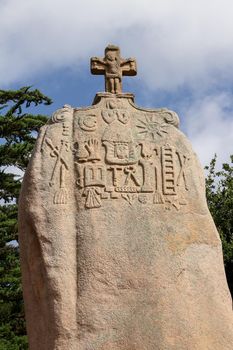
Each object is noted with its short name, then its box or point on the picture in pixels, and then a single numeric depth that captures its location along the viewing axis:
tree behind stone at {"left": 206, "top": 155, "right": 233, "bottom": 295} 19.84
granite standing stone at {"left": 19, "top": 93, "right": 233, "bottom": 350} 5.58
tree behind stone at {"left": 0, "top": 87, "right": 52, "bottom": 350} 16.30
